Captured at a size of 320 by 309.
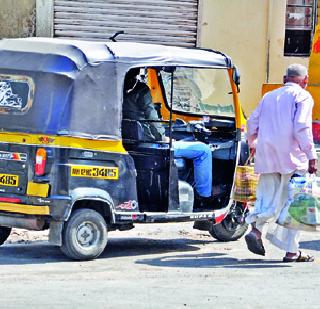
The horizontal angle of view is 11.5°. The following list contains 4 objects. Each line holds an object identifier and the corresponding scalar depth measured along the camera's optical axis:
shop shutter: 26.74
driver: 14.94
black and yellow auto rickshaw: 13.76
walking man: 14.17
